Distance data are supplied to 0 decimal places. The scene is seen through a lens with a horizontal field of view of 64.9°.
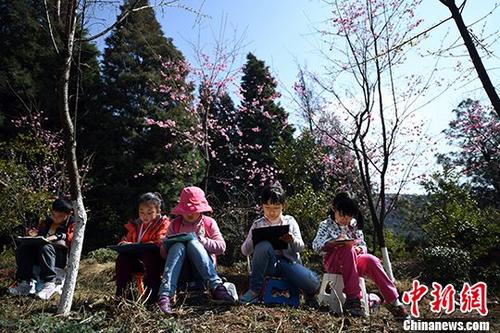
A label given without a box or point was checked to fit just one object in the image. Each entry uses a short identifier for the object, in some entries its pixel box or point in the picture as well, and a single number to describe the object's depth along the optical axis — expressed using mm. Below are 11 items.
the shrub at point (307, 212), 8406
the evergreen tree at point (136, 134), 11906
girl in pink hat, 2850
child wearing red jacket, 3115
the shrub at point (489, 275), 7080
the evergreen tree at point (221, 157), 13172
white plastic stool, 2793
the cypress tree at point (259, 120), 14852
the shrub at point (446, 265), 7023
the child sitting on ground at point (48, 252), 3789
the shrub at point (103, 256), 8604
